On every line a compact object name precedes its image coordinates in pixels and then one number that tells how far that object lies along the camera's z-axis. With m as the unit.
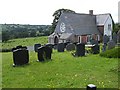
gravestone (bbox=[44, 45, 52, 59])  16.57
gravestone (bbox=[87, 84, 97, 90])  5.38
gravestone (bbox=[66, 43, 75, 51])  26.14
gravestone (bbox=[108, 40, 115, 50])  23.36
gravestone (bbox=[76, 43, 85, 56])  19.83
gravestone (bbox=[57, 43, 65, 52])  25.68
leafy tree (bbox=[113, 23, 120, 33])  54.94
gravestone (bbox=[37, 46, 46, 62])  16.23
